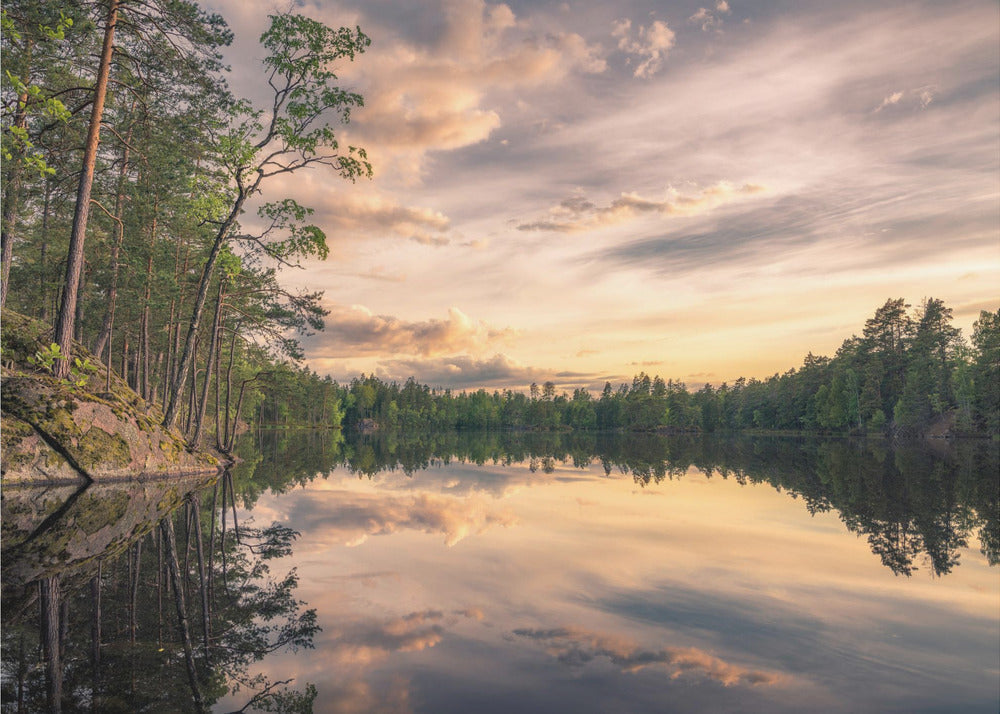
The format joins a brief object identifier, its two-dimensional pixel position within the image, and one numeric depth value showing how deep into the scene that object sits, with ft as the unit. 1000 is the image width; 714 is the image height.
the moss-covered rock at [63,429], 58.65
